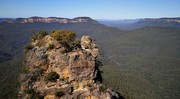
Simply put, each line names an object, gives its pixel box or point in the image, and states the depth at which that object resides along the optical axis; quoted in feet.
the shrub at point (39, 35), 89.53
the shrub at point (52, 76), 72.01
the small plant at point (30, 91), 70.96
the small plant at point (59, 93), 69.51
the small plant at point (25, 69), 76.06
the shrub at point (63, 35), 86.62
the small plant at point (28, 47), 83.92
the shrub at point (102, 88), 71.19
